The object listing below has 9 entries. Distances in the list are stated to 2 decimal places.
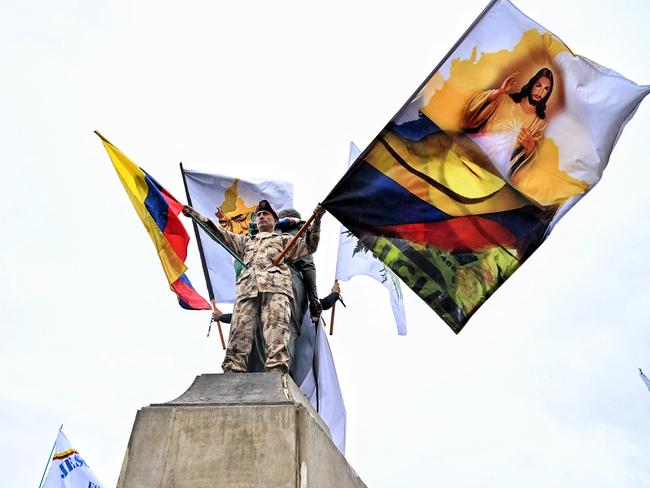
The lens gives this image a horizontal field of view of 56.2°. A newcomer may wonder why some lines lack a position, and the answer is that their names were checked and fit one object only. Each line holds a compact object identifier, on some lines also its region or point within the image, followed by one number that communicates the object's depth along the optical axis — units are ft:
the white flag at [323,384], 25.96
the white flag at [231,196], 35.06
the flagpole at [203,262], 30.76
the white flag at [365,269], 33.91
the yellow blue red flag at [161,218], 26.00
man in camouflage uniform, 18.25
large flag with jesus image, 20.88
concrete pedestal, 12.96
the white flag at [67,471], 39.75
